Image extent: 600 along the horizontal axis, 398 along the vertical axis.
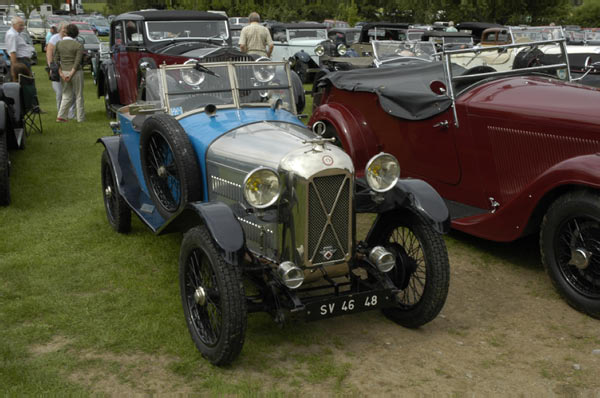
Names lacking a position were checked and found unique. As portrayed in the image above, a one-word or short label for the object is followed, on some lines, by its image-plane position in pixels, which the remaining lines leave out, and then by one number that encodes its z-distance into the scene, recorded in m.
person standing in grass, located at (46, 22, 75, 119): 10.47
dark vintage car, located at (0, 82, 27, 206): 7.78
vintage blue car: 3.37
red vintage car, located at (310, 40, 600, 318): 4.13
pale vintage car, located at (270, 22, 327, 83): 17.73
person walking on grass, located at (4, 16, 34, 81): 10.45
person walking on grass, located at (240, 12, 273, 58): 12.34
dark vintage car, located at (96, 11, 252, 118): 10.37
